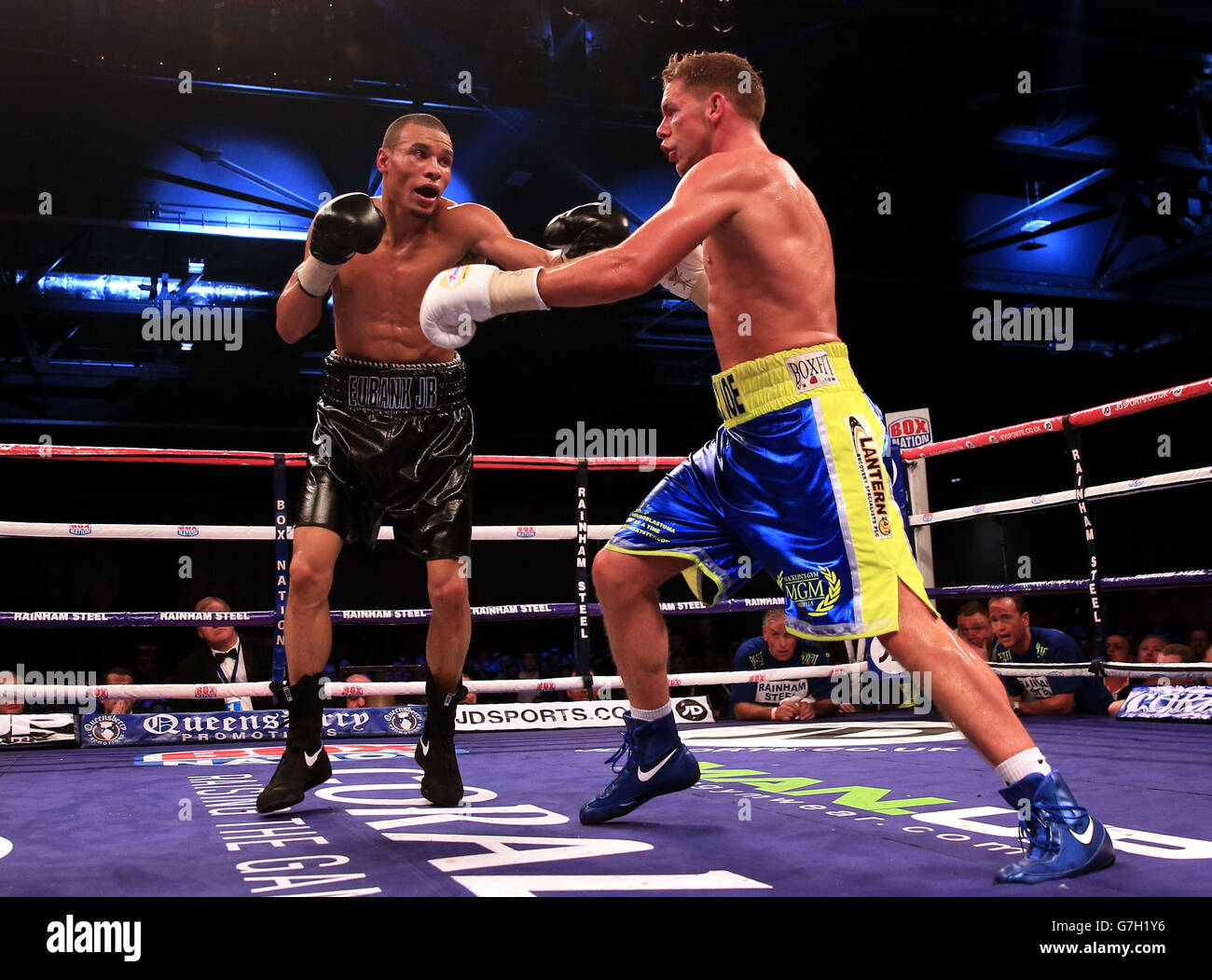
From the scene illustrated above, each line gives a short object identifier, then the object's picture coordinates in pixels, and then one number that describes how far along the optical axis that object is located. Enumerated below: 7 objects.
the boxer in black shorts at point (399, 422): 2.09
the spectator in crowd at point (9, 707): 4.66
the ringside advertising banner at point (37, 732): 3.29
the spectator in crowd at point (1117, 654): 4.27
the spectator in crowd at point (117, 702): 5.34
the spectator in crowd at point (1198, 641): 5.36
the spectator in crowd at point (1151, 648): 4.43
